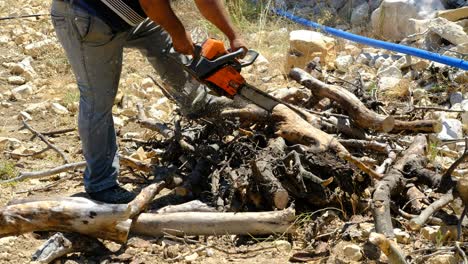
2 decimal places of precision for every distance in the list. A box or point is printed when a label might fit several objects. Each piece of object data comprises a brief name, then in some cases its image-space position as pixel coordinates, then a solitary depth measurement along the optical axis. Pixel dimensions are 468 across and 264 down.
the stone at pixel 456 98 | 4.66
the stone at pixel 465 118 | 4.29
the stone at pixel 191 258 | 3.05
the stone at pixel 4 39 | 6.64
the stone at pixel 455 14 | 5.54
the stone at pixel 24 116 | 5.14
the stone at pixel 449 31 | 5.17
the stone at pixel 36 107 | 5.25
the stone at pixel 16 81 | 5.84
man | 3.24
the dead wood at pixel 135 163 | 3.82
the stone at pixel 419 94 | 4.76
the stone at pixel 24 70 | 5.92
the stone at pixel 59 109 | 5.22
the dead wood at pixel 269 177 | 3.18
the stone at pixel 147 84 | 5.52
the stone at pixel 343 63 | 5.42
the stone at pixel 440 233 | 2.89
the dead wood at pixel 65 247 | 2.97
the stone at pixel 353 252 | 2.84
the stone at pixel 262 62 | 5.73
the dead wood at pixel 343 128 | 3.78
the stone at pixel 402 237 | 2.96
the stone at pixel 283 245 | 3.06
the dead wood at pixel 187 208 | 3.33
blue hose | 4.57
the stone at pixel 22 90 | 5.60
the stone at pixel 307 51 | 5.43
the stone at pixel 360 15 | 6.32
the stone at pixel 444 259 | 2.71
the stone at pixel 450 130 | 4.14
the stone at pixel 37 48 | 6.37
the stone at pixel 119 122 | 4.94
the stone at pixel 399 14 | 5.74
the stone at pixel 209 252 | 3.09
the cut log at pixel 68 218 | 3.05
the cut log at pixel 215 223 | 3.09
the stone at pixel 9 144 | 4.58
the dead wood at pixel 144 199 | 3.22
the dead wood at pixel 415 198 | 3.20
